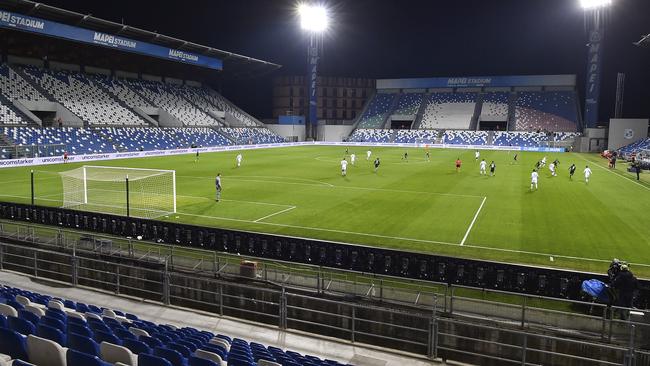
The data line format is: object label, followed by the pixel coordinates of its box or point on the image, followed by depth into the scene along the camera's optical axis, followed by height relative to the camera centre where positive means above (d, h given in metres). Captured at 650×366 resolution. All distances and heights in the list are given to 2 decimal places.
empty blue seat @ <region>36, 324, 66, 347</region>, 6.43 -2.86
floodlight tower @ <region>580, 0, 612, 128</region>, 72.62 +14.02
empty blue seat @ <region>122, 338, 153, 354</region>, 6.29 -2.97
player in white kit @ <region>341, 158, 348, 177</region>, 38.72 -2.76
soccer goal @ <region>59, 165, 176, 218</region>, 25.05 -3.97
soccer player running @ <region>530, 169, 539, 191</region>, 32.59 -2.90
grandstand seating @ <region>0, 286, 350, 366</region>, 5.83 -3.00
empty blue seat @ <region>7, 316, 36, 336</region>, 6.71 -2.88
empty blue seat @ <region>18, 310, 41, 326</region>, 7.29 -2.98
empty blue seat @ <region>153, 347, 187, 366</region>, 5.93 -2.91
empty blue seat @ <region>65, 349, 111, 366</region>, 5.34 -2.67
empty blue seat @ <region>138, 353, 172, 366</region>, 5.50 -2.74
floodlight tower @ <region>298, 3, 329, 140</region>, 82.50 +19.53
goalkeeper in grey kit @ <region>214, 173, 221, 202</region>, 27.17 -3.47
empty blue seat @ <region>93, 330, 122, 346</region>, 6.64 -3.01
